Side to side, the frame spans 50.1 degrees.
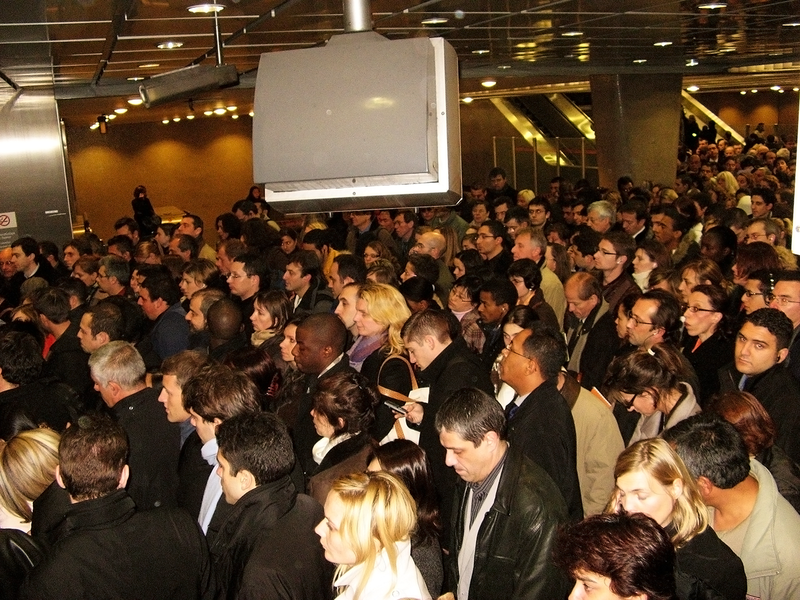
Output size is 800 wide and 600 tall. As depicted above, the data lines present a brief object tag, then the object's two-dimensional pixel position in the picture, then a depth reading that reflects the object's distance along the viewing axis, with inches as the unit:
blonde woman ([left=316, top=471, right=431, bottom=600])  98.8
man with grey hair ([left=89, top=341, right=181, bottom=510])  156.3
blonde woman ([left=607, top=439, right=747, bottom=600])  100.6
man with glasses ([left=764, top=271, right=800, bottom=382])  183.0
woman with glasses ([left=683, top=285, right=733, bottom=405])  182.4
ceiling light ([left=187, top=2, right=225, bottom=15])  179.9
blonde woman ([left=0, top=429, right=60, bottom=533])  128.6
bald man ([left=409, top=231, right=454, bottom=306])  293.6
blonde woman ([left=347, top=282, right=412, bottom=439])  182.1
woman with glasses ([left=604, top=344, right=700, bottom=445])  147.0
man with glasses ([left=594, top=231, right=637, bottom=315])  237.1
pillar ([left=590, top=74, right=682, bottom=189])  559.8
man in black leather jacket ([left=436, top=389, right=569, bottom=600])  112.6
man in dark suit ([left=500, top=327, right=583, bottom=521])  138.6
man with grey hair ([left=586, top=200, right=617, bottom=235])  332.5
